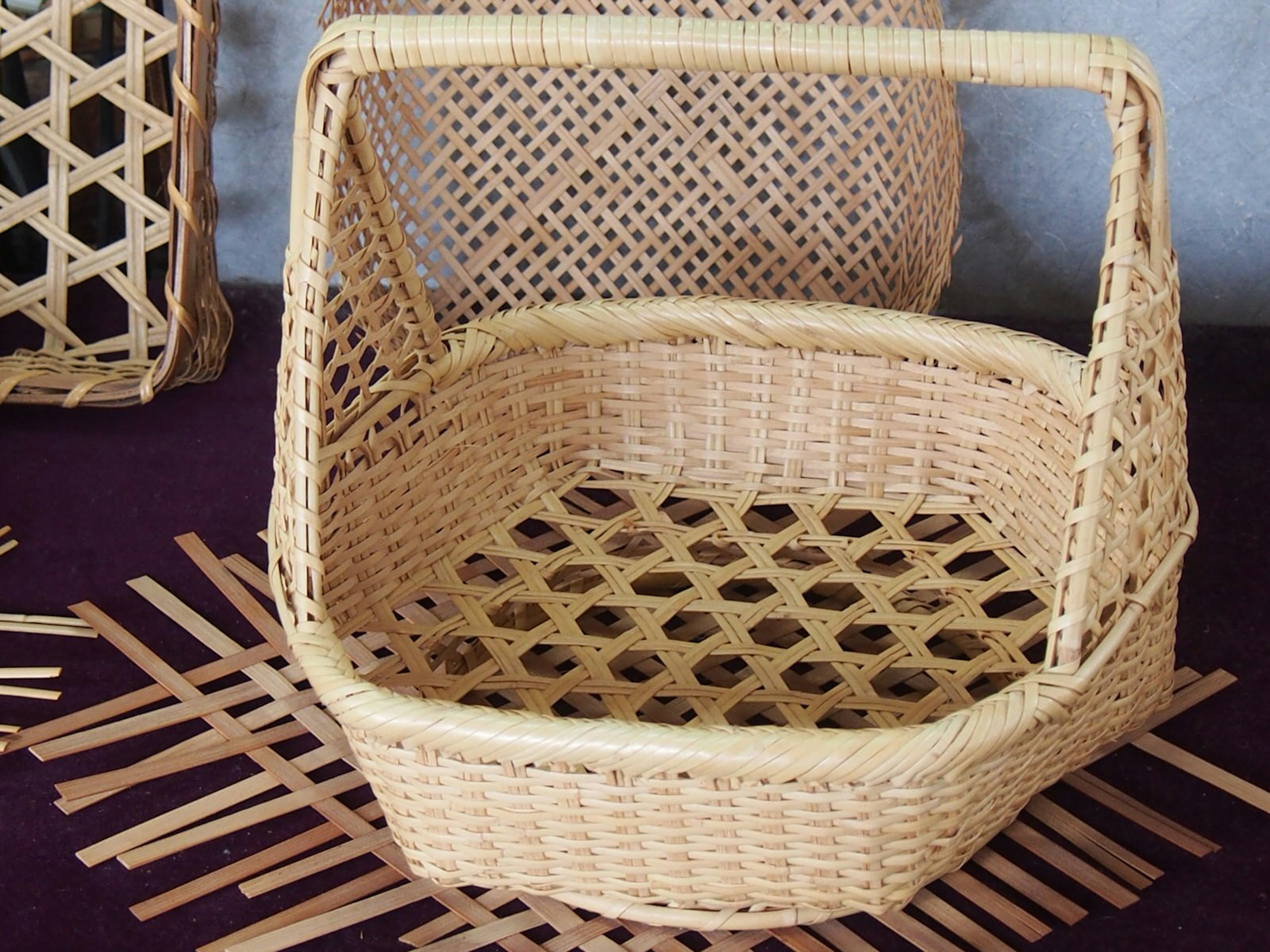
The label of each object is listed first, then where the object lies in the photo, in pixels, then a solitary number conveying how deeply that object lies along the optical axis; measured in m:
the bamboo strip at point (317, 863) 0.90
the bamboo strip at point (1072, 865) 0.88
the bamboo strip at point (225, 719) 0.95
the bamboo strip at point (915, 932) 0.84
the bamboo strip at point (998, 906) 0.85
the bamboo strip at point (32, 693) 1.06
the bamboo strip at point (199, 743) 0.97
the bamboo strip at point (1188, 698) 1.00
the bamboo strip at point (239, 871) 0.89
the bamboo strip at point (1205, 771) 0.95
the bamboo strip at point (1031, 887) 0.87
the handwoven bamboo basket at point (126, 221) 1.32
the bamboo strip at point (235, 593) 1.12
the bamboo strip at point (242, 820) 0.93
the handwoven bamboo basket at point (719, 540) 0.77
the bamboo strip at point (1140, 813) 0.92
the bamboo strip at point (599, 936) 0.85
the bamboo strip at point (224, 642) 1.04
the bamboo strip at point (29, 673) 1.08
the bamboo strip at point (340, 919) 0.85
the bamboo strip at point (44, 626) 1.12
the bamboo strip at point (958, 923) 0.85
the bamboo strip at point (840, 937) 0.85
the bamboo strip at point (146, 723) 1.01
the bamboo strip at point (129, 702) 1.03
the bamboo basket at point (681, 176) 1.31
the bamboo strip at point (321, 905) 0.86
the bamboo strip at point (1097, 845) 0.90
